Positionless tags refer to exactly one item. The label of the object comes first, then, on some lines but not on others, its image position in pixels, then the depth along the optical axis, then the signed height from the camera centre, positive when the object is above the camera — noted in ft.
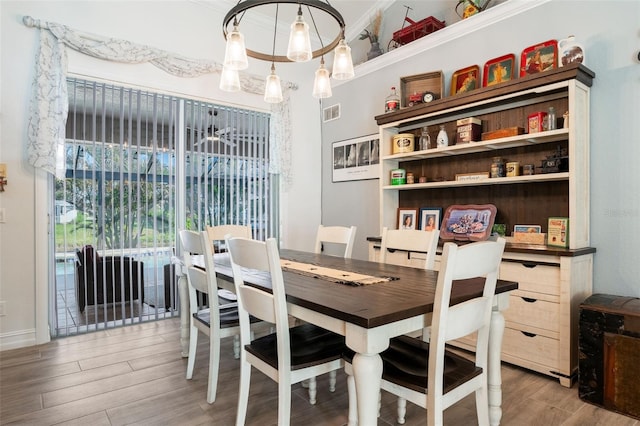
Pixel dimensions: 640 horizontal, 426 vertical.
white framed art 13.79 +2.04
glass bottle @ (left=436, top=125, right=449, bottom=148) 10.61 +2.03
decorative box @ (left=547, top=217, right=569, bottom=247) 8.30 -0.47
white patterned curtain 9.93 +3.58
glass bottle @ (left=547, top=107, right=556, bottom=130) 8.57 +2.07
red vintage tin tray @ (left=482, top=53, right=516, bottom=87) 9.69 +3.71
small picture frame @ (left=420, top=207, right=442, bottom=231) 11.37 -0.20
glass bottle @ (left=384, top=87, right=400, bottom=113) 12.04 +3.49
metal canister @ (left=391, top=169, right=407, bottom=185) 11.93 +1.09
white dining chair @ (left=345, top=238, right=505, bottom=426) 4.47 -2.04
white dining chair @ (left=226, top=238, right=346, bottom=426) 5.12 -2.05
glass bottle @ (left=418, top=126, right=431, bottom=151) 11.26 +2.11
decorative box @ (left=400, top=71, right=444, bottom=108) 11.18 +3.81
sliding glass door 10.90 +0.75
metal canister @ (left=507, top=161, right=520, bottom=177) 9.36 +1.05
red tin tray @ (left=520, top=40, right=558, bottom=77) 8.82 +3.68
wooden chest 6.50 -2.56
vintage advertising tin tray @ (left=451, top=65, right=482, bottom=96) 10.45 +3.71
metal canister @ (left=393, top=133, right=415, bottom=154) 11.63 +2.14
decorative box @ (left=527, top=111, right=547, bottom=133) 8.73 +2.08
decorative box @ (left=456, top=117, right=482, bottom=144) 10.03 +2.19
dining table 4.26 -1.14
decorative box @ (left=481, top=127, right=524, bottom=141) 9.12 +1.95
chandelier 6.29 +2.84
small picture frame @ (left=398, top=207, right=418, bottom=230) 11.91 -0.21
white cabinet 7.79 +0.54
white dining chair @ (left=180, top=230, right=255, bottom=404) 6.95 -2.04
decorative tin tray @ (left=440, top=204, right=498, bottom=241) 9.95 -0.29
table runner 6.11 -1.11
